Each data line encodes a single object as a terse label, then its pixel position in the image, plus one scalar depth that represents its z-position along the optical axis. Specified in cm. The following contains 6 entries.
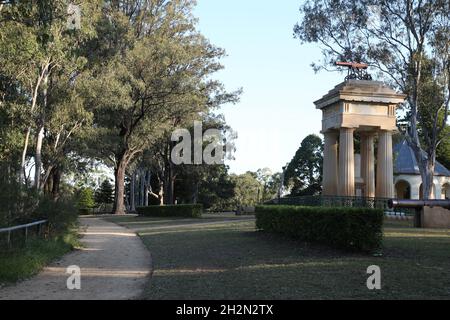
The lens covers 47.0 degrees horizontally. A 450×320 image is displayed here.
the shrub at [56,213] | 1764
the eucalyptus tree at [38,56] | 1482
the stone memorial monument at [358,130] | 2830
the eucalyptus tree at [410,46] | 3134
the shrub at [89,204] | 6441
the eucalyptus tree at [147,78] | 3916
